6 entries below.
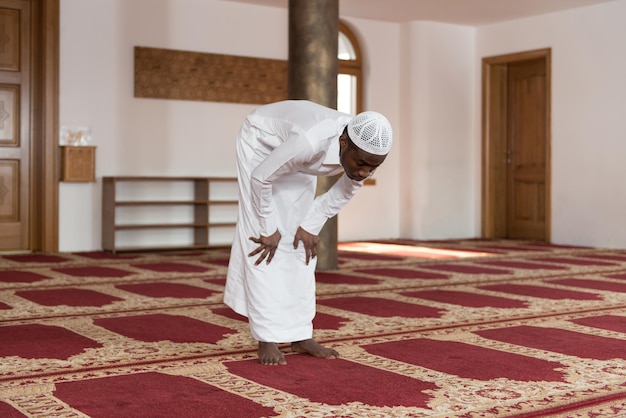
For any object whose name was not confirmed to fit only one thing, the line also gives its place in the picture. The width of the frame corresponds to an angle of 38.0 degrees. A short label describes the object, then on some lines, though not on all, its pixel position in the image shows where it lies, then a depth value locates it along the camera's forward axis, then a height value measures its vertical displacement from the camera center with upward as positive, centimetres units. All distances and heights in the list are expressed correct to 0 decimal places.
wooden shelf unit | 889 -6
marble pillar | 684 +114
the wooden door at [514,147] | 1110 +70
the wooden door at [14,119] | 881 +79
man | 334 -4
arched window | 1098 +155
